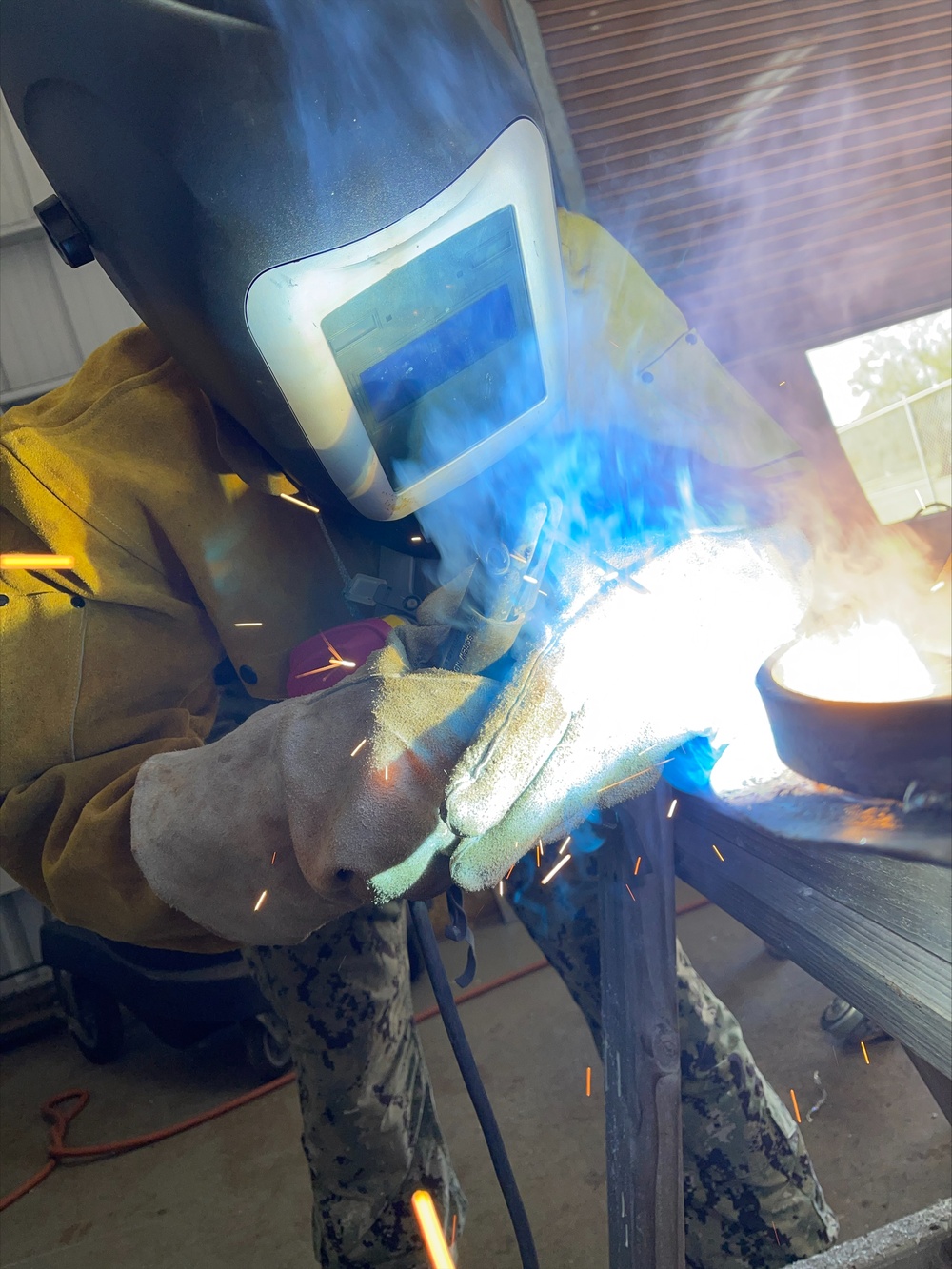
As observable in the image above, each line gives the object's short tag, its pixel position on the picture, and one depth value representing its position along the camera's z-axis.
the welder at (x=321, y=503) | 0.69
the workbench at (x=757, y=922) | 0.48
